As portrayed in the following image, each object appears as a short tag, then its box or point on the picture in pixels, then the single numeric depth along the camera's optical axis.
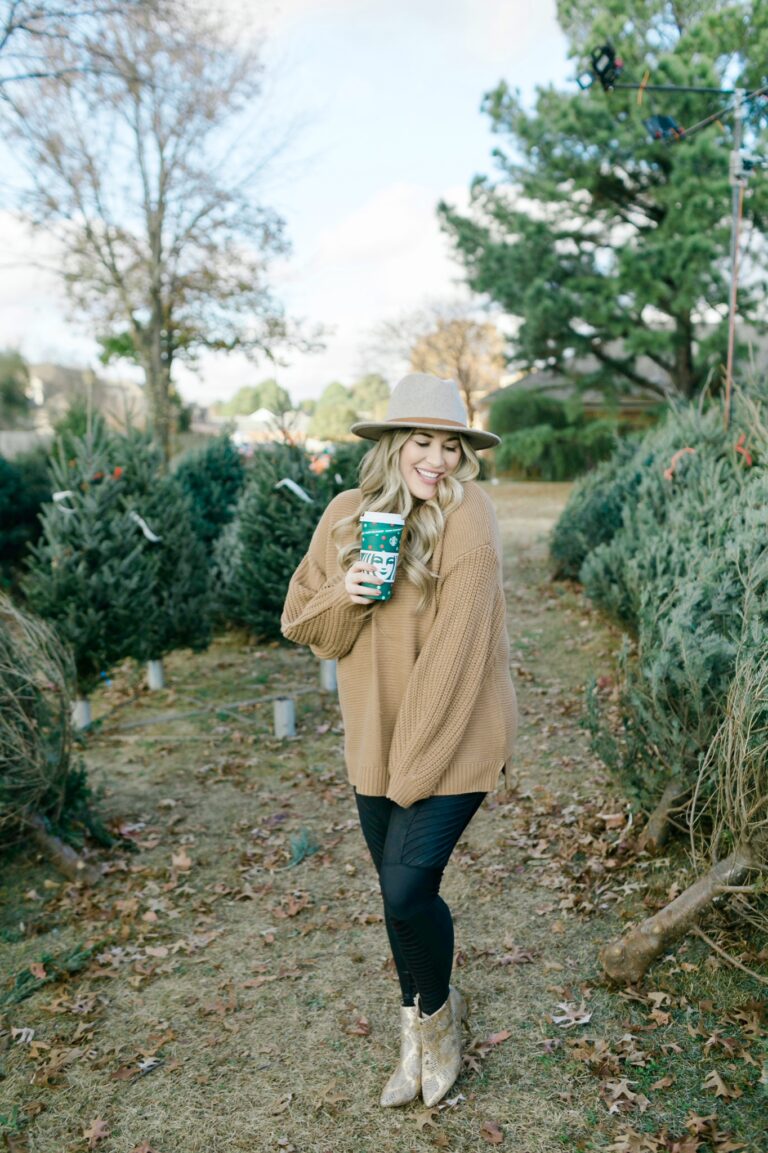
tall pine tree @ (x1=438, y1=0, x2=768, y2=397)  18.36
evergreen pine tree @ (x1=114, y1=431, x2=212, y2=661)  7.76
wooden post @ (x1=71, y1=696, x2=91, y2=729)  7.43
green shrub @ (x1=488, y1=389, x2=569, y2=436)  30.06
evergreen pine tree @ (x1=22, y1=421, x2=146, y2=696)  7.21
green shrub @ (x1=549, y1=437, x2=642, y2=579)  10.15
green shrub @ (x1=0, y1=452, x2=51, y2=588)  12.73
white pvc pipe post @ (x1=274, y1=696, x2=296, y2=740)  7.11
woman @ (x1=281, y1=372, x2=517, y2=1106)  2.61
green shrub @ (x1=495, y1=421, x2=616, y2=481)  23.75
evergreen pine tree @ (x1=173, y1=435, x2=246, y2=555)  12.54
